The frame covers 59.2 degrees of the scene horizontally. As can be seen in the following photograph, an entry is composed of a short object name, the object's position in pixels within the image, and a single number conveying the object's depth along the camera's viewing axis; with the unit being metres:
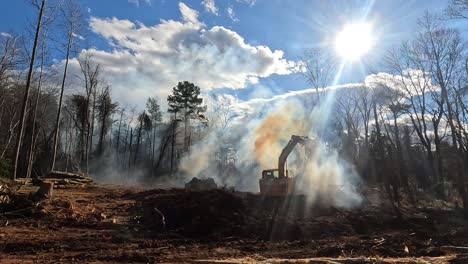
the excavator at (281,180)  21.28
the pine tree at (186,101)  52.44
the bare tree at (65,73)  30.11
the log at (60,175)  25.31
